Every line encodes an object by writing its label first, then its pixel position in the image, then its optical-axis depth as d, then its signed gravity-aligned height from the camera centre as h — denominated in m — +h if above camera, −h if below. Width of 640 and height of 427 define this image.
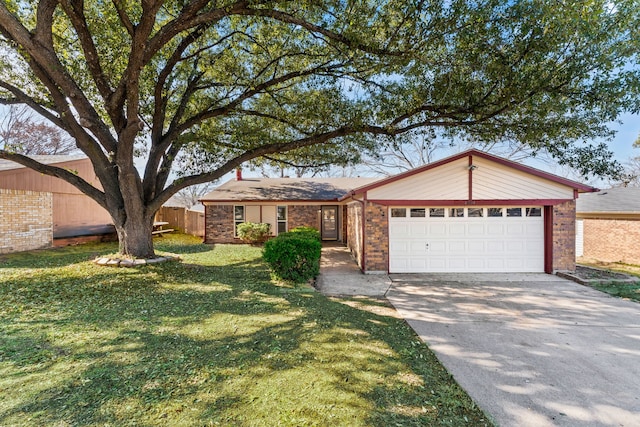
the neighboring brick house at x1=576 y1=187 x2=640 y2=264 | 11.40 -0.60
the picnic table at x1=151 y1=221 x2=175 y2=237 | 17.43 -1.02
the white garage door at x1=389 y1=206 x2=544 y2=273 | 9.00 -0.86
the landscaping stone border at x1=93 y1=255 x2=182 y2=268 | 8.70 -1.45
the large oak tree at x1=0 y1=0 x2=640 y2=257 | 5.70 +3.35
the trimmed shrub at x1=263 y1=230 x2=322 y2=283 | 7.24 -1.12
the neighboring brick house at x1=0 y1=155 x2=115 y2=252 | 11.48 +0.42
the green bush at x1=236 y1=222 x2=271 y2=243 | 15.05 -0.92
